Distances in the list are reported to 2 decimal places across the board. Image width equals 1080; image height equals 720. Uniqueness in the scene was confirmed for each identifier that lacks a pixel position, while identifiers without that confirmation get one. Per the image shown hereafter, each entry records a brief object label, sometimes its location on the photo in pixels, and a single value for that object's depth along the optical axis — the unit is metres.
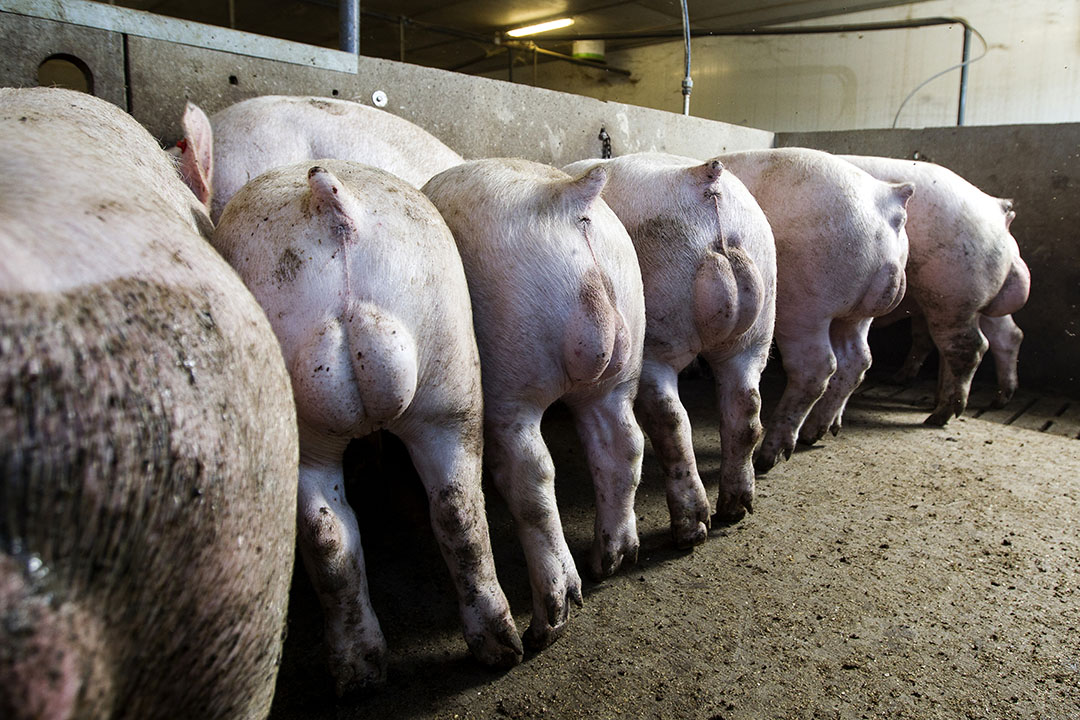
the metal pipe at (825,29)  6.95
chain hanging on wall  4.30
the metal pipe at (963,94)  6.37
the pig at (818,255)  3.01
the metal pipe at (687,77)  4.77
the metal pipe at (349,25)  3.14
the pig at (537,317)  1.87
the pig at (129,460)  0.63
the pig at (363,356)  1.45
